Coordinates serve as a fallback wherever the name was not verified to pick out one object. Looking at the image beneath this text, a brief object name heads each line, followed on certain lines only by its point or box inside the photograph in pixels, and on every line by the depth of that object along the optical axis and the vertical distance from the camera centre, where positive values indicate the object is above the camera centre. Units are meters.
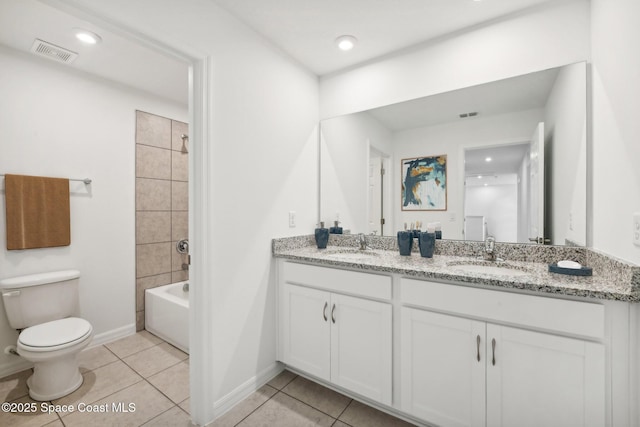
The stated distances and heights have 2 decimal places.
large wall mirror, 1.58 +0.34
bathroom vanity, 1.07 -0.61
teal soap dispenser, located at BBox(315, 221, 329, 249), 2.20 -0.20
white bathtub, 2.38 -0.94
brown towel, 2.02 +0.00
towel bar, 2.36 +0.27
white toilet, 1.73 -0.79
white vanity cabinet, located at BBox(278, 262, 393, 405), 1.57 -0.72
